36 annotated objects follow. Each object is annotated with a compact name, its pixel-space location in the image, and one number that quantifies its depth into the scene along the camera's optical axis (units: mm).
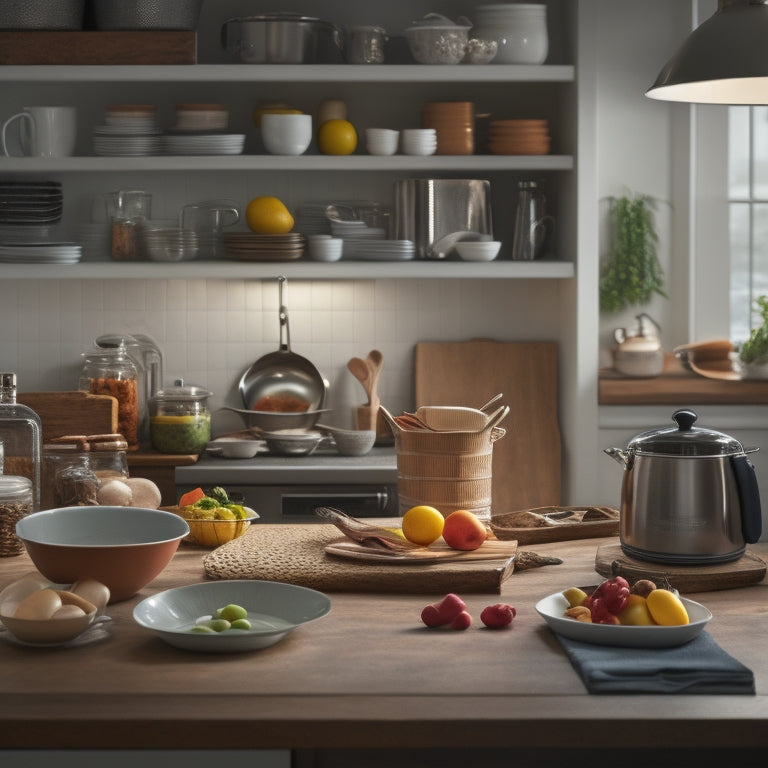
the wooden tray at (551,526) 2297
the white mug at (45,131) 3848
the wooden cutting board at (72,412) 3707
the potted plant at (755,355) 3834
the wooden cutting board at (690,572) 1894
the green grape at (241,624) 1618
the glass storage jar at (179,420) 3789
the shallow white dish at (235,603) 1567
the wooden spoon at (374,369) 4078
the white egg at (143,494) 2311
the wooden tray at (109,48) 3744
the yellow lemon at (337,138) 3889
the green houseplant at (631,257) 3859
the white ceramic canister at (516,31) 3773
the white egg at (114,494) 2189
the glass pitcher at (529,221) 3996
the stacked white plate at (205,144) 3818
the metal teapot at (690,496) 1905
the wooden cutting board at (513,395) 3998
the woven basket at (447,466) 2256
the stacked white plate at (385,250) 3875
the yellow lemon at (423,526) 2020
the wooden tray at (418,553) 1957
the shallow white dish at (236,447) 3730
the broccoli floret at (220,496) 2307
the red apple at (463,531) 1985
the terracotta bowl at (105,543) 1733
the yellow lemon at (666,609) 1590
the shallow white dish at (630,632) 1567
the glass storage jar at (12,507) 2078
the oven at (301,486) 3613
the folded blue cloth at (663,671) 1441
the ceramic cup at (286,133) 3807
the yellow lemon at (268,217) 3898
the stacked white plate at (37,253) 3844
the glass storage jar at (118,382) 3895
